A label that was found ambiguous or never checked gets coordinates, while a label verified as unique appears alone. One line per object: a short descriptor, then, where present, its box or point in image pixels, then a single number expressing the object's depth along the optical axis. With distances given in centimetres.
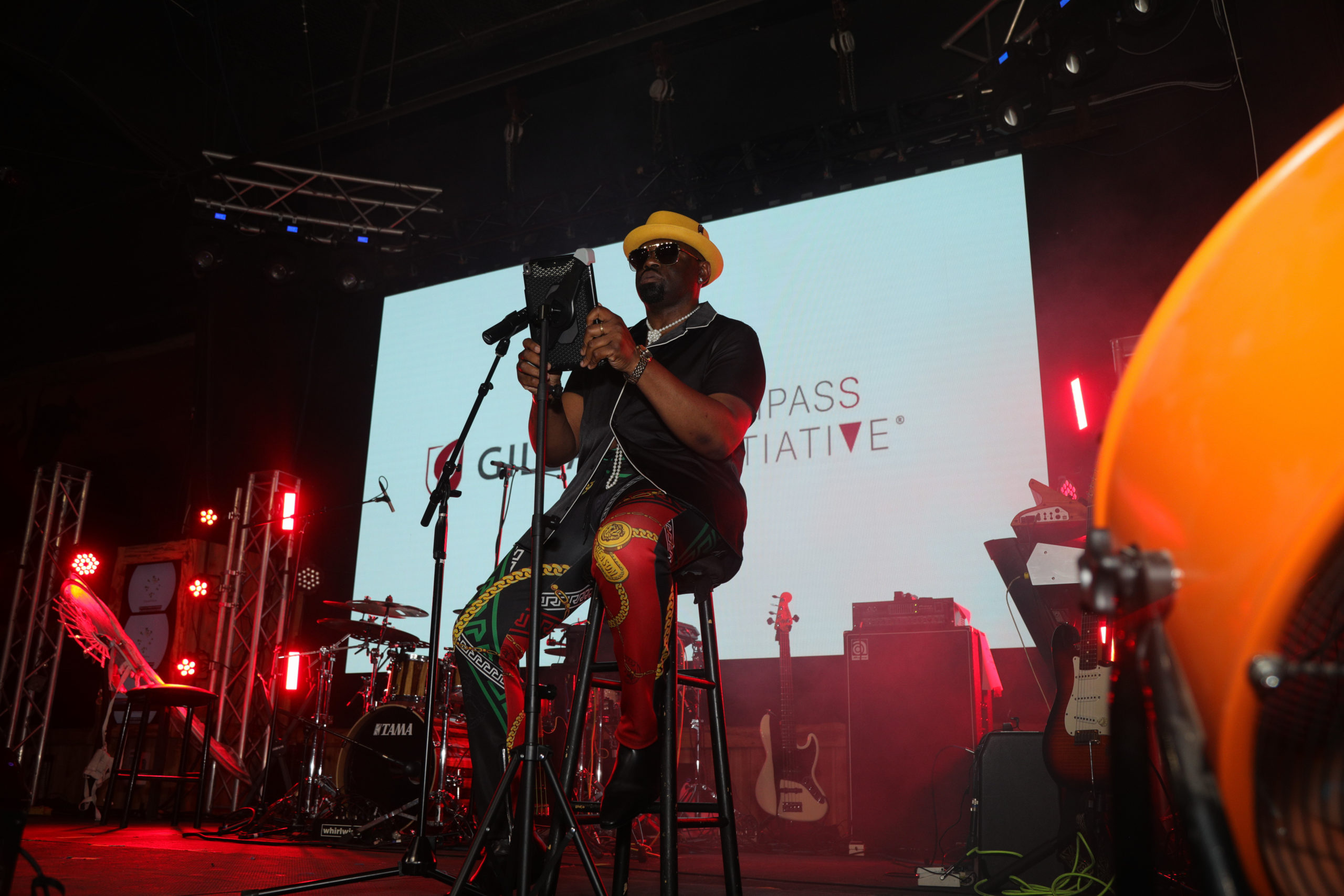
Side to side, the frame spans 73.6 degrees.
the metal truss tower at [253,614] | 584
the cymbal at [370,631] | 456
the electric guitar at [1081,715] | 271
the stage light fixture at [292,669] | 551
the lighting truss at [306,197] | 622
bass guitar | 450
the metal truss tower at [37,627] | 607
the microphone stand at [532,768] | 144
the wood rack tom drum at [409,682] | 463
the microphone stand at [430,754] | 195
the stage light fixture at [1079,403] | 421
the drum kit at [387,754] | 435
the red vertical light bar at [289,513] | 618
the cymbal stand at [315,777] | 448
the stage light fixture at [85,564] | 651
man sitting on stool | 168
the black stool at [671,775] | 158
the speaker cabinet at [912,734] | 396
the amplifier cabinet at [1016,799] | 294
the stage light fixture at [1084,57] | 422
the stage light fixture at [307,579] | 611
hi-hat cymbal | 456
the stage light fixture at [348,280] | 630
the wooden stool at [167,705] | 474
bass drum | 445
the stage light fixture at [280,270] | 632
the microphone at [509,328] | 176
